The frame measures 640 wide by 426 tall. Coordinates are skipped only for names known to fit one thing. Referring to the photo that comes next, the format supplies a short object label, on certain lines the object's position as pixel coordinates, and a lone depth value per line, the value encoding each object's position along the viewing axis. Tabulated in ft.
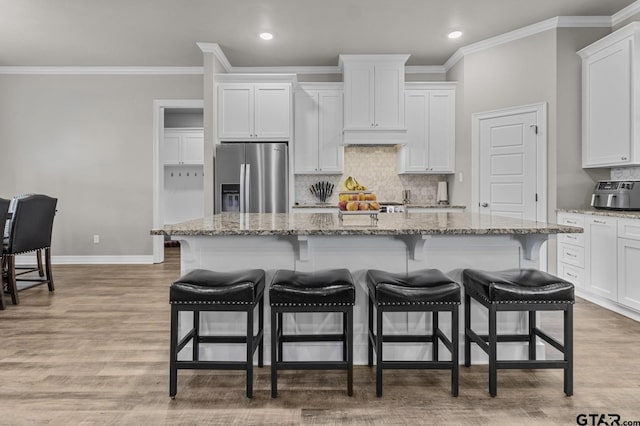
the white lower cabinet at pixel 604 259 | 10.34
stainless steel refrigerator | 15.60
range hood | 16.74
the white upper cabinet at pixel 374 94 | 16.66
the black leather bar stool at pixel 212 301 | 6.17
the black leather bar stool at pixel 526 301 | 6.14
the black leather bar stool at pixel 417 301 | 6.15
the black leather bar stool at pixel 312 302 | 6.23
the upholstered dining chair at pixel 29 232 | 12.17
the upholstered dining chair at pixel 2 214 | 11.32
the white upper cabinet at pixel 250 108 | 16.29
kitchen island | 7.62
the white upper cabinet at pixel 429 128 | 17.37
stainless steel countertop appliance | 11.02
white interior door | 14.39
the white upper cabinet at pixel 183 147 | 24.82
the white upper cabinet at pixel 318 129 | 17.35
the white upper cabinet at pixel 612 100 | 11.45
